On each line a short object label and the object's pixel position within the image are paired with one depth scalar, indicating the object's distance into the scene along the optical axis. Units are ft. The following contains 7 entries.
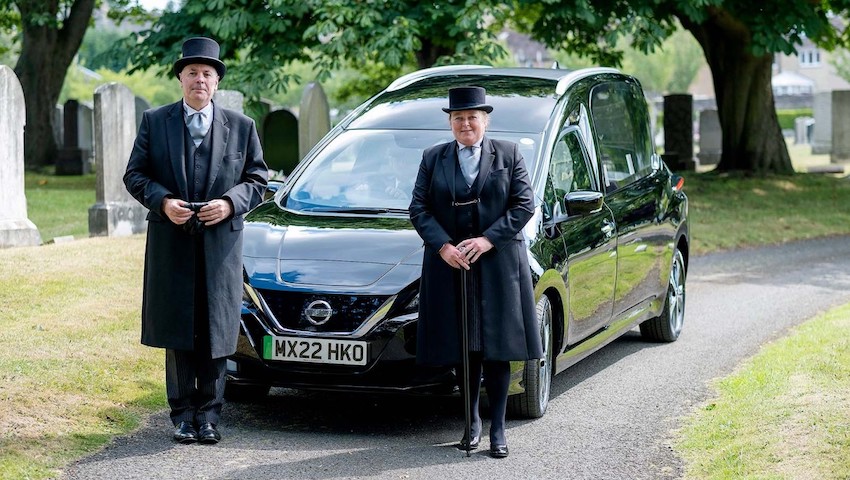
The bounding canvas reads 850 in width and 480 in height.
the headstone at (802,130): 200.95
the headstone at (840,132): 114.52
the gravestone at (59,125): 112.37
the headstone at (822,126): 141.79
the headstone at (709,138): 111.45
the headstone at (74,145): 92.63
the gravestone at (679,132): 97.19
